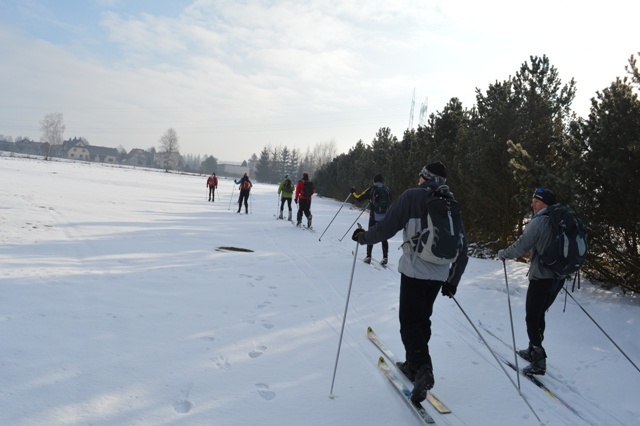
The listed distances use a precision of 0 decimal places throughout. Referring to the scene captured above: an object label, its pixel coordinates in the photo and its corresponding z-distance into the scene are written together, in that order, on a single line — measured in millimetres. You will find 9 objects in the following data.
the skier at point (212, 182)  24281
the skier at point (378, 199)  8586
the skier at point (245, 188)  17259
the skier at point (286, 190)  15681
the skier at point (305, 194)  13656
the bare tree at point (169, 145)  111625
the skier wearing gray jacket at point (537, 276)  4193
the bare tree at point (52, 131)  98500
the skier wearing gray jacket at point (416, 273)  3348
